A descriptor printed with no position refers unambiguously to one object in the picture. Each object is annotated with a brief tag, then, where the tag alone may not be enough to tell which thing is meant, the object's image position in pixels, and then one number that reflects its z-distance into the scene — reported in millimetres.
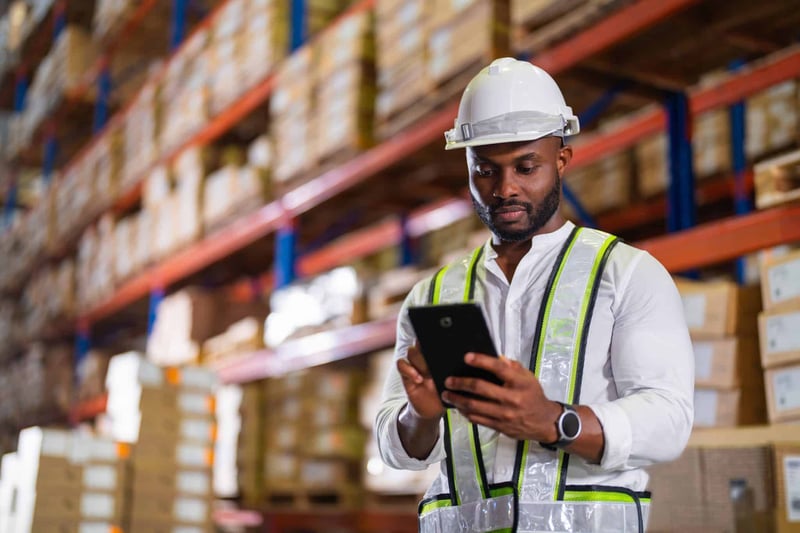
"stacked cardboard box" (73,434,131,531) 5070
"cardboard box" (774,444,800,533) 2688
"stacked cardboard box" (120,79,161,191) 8625
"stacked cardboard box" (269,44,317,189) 5984
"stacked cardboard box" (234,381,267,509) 6383
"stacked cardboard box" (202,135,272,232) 6621
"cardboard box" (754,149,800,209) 3139
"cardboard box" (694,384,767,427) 3066
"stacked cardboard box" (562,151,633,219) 5969
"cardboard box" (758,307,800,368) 2891
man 1447
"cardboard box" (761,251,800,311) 2928
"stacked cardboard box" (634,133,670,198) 5727
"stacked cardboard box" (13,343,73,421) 10609
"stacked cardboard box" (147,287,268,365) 7387
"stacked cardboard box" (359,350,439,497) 5109
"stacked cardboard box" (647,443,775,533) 2783
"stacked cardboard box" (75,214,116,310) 9289
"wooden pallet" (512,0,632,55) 3844
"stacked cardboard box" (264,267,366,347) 5574
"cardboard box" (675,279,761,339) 3137
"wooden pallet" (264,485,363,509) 5832
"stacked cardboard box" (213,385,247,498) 6484
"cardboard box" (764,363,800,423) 2848
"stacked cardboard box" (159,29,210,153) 7715
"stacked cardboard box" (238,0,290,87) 6664
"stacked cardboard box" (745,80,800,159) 5062
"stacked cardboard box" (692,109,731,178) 5441
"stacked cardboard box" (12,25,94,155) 10672
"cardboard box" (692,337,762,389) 3096
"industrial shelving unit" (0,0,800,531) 3465
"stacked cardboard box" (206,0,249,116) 7172
